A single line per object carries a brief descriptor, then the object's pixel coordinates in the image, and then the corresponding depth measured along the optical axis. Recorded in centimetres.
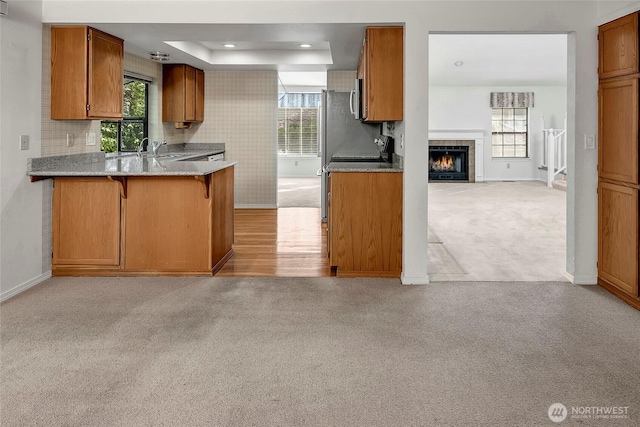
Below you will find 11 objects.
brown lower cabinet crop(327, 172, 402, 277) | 418
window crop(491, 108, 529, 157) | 1284
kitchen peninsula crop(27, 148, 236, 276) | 416
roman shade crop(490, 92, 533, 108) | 1255
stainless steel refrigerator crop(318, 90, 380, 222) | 693
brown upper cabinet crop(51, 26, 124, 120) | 412
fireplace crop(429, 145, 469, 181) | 1281
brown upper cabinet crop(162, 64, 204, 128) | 706
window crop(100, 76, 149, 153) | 616
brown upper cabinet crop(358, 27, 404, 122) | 409
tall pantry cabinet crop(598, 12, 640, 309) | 345
